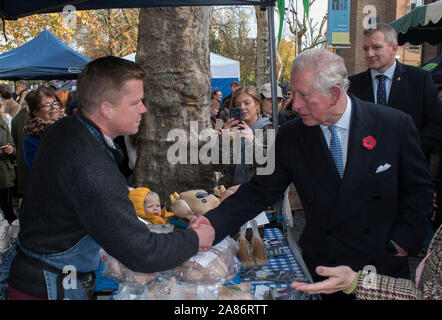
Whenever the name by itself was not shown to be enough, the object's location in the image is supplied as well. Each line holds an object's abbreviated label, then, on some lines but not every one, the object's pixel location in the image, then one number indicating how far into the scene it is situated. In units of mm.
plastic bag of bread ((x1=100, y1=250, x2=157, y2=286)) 2051
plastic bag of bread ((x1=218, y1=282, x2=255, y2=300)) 1768
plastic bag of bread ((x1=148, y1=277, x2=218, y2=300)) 1797
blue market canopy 8406
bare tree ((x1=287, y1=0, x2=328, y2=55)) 27250
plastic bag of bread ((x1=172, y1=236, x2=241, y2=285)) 2078
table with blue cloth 1993
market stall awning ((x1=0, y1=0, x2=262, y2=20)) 2885
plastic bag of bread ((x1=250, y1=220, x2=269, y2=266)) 2354
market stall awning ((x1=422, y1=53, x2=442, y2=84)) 5418
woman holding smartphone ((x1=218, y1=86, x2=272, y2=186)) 3447
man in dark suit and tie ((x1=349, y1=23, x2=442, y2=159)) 3264
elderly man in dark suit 2014
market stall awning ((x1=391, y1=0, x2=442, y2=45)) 5820
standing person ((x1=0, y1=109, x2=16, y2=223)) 5652
